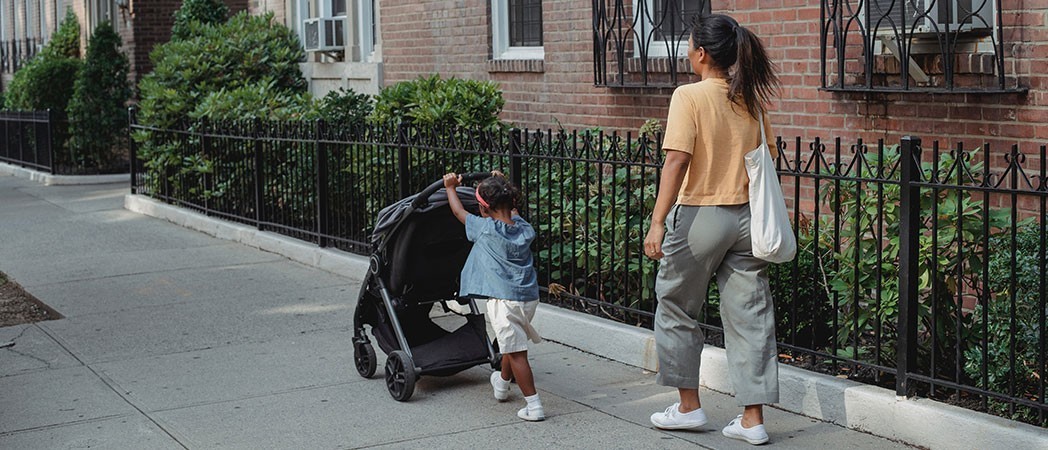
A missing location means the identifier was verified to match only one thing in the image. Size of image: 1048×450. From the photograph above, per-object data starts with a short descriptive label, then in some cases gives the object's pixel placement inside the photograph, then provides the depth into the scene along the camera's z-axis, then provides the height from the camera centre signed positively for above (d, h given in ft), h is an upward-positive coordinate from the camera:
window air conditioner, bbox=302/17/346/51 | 48.88 +3.88
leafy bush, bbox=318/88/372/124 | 39.34 +0.84
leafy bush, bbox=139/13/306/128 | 46.16 +2.74
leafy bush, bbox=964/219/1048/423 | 16.84 -2.72
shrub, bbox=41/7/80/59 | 78.69 +5.99
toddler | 19.38 -2.19
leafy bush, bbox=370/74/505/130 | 32.37 +0.74
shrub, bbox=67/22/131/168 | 63.00 +1.70
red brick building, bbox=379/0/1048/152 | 21.93 +1.13
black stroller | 20.86 -2.75
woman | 17.28 -1.21
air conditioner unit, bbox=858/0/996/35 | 22.58 +1.96
